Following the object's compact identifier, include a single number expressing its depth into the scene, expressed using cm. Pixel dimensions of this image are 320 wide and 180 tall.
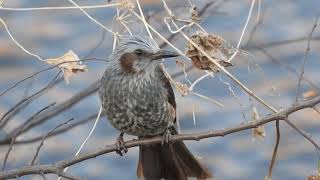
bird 877
